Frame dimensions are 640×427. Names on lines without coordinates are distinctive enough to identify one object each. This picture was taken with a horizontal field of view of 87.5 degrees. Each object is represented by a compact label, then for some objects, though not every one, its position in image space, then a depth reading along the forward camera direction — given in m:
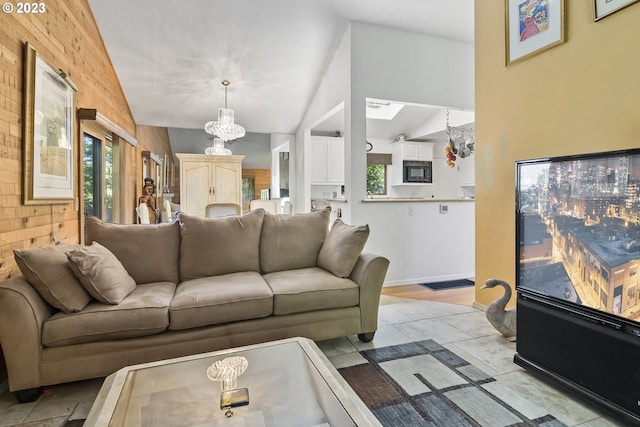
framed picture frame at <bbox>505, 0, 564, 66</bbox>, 2.27
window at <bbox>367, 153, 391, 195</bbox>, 7.47
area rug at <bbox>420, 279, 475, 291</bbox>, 3.88
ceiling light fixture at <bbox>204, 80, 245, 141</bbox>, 4.51
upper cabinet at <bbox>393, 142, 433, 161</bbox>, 7.07
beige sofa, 1.79
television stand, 1.50
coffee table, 1.23
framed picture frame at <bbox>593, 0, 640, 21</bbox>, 1.89
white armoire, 6.43
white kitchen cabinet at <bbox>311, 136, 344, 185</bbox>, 6.21
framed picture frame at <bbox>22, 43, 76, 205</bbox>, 2.29
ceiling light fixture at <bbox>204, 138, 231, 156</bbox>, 5.88
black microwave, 7.08
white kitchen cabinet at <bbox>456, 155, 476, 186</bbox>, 7.36
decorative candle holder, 1.40
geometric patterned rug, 1.61
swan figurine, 2.45
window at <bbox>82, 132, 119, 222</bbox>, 3.80
